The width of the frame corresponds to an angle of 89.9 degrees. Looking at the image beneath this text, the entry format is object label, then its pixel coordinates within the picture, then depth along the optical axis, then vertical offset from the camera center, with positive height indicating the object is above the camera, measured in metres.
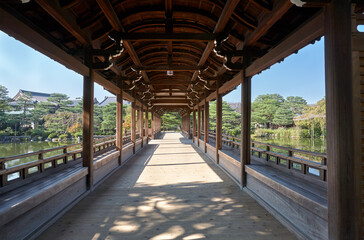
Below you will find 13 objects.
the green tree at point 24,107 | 23.55 +2.41
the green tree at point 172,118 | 34.47 +1.12
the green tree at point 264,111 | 32.53 +2.25
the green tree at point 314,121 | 23.25 +0.29
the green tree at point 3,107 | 19.28 +1.97
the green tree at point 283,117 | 31.20 +1.06
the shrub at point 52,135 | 22.56 -1.28
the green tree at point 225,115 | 30.54 +1.45
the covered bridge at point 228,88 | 2.04 +0.35
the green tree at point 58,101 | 27.70 +3.68
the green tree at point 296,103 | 39.16 +4.41
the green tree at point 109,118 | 26.67 +0.93
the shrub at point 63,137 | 22.47 -1.53
